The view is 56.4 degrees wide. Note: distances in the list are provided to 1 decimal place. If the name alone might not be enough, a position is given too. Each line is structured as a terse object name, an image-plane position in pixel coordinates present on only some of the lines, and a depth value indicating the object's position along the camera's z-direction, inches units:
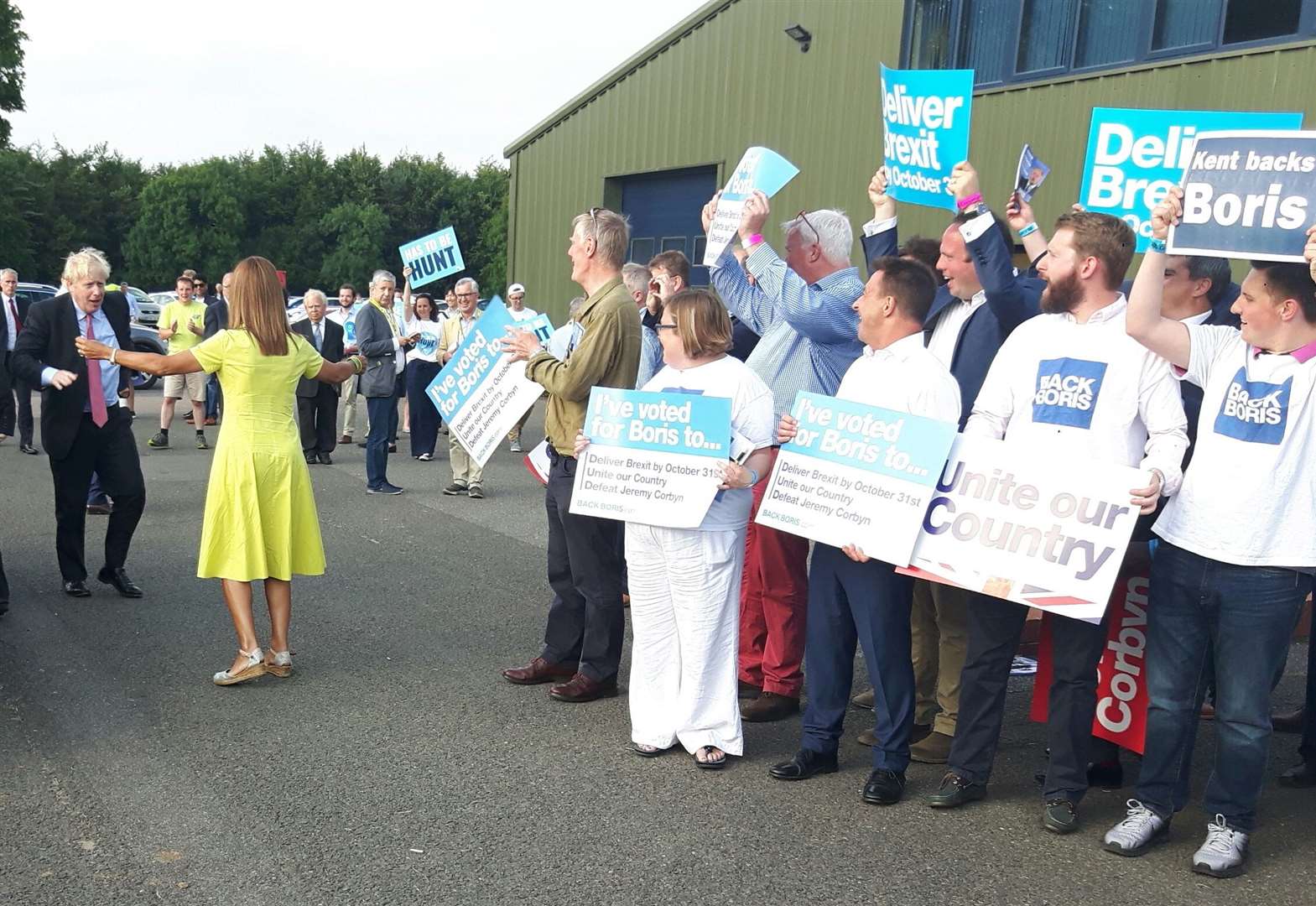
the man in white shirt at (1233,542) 152.3
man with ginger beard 163.3
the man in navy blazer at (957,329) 184.4
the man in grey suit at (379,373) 464.4
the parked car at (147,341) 904.3
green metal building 461.4
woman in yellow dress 221.0
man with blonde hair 284.5
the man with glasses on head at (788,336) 208.1
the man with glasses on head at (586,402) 211.9
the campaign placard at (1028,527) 158.6
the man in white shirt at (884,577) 176.7
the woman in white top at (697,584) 191.0
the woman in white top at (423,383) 523.2
